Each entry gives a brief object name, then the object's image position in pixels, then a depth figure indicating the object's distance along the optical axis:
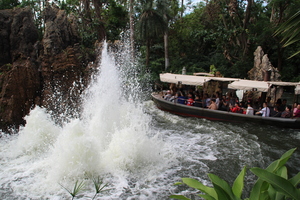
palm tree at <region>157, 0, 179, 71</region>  22.95
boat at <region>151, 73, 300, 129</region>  11.02
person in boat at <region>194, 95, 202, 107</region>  13.41
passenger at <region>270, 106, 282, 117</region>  11.29
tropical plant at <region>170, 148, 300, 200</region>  1.85
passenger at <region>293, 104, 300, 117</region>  10.99
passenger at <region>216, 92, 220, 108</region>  12.85
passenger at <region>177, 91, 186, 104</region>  14.24
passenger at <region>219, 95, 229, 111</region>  12.66
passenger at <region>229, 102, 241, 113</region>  12.15
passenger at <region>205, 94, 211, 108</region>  13.38
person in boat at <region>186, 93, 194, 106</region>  13.63
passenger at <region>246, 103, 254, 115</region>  11.70
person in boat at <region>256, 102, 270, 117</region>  11.40
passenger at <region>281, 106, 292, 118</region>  11.07
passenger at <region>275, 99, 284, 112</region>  11.91
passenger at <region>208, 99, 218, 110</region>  12.69
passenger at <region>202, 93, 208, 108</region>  13.00
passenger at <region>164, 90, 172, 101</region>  15.27
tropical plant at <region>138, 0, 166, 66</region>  22.30
